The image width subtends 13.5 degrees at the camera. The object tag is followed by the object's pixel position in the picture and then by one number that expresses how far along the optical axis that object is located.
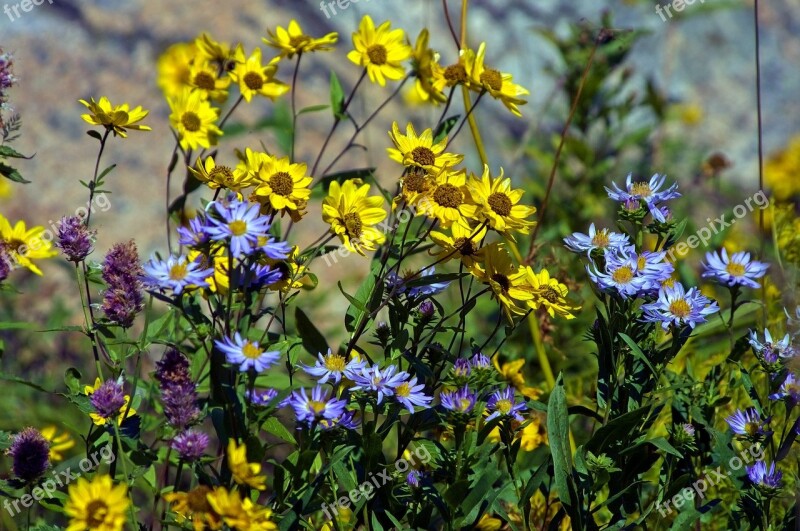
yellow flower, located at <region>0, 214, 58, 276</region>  1.86
